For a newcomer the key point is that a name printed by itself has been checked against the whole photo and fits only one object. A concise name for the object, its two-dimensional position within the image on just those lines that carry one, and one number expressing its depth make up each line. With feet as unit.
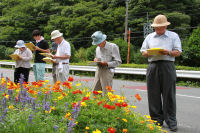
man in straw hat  15.16
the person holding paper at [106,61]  15.88
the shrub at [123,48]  86.63
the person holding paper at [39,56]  22.77
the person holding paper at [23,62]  23.71
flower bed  8.53
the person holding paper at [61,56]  18.49
